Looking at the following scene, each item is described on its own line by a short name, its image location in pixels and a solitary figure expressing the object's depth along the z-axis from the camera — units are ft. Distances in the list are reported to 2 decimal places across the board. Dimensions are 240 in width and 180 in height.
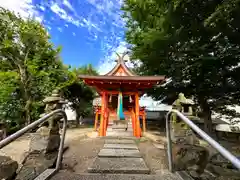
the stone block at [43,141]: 7.41
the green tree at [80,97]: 34.99
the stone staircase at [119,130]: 19.19
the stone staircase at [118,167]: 6.20
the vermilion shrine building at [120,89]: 17.16
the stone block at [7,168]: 5.52
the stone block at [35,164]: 6.44
